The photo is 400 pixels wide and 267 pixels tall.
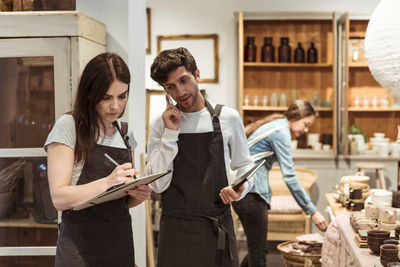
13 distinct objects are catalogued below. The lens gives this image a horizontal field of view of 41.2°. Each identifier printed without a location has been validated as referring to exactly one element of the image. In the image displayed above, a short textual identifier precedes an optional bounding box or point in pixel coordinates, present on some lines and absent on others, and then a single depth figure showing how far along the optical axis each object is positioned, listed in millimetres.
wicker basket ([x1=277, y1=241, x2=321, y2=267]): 3672
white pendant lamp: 1798
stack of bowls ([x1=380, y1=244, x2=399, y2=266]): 2055
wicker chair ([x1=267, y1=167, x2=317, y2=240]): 5453
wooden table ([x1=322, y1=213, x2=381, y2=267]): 2262
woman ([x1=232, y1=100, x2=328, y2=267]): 3615
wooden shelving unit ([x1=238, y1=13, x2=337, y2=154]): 6605
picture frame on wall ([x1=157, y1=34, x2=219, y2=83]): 6684
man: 2248
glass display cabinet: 2555
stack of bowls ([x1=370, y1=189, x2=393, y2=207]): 3320
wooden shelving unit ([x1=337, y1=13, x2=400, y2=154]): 6352
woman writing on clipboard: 1891
